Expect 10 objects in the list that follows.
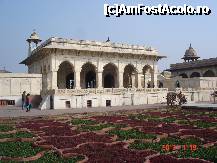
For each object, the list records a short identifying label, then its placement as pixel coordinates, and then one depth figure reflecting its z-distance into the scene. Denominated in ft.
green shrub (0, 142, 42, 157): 17.59
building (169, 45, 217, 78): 125.46
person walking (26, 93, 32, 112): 57.92
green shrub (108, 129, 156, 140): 22.59
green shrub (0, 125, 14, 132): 29.29
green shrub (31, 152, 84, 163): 15.58
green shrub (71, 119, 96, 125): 33.64
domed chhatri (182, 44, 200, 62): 159.02
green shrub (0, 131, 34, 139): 25.07
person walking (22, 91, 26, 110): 63.01
